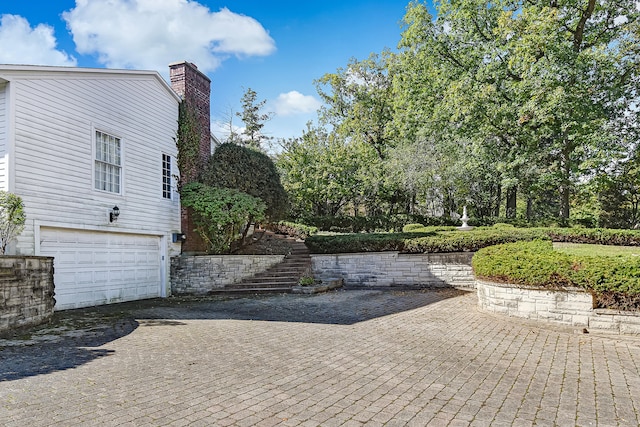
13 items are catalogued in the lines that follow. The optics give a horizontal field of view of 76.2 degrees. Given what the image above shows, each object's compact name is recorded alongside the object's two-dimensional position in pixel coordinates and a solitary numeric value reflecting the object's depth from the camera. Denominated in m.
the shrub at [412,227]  16.78
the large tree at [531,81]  15.39
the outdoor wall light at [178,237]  12.71
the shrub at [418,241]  11.09
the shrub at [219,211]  12.45
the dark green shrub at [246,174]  13.12
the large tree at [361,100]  25.97
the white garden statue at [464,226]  15.16
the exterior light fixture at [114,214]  10.39
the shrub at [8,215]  7.77
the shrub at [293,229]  18.44
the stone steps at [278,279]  11.80
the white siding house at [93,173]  8.53
